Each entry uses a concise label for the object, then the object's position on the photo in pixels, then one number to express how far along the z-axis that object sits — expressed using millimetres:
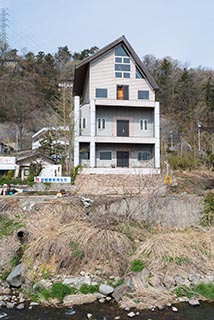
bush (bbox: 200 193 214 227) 12203
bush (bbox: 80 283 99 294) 8375
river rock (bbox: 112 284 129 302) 8077
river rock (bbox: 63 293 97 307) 7993
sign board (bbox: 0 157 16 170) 23562
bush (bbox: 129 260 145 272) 8914
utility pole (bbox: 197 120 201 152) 33175
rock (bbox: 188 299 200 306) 7829
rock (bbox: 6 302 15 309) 7761
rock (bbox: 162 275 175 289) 8492
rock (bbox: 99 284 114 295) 8281
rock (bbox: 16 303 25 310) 7719
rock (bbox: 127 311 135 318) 7251
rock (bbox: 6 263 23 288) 8916
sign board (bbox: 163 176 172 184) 20478
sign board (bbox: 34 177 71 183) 19422
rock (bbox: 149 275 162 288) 8430
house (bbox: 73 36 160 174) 23484
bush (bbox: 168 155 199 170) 27625
